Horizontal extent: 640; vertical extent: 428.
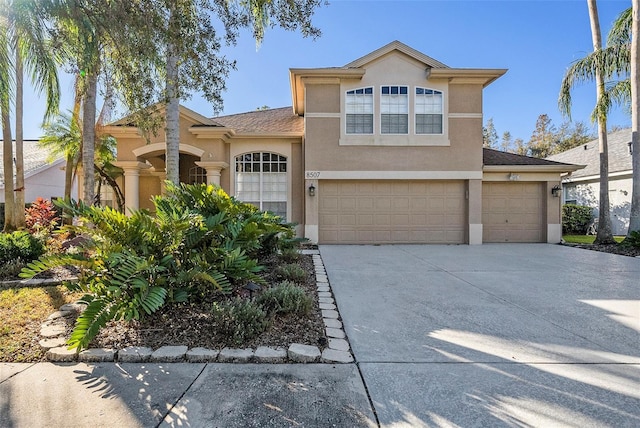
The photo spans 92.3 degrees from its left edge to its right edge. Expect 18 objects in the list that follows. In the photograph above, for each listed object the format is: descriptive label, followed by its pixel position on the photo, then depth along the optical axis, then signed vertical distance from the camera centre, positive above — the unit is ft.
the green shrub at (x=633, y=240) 31.30 -2.64
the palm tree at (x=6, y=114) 19.24 +8.15
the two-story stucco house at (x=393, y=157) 36.14 +6.85
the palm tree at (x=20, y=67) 16.31 +10.18
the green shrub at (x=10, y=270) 18.81 -3.45
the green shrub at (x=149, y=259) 10.12 -1.68
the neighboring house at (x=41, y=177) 55.47 +6.97
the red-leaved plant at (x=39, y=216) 29.57 -0.16
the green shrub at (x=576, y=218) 54.03 -0.67
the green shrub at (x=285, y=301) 12.64 -3.65
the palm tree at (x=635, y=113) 32.12 +10.92
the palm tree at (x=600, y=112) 35.65 +11.92
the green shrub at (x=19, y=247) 20.10 -2.21
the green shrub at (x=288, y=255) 23.95 -3.19
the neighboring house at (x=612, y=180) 51.80 +6.36
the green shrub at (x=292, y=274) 18.48 -3.59
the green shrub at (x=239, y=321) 10.55 -3.81
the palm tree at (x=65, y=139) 38.32 +9.62
